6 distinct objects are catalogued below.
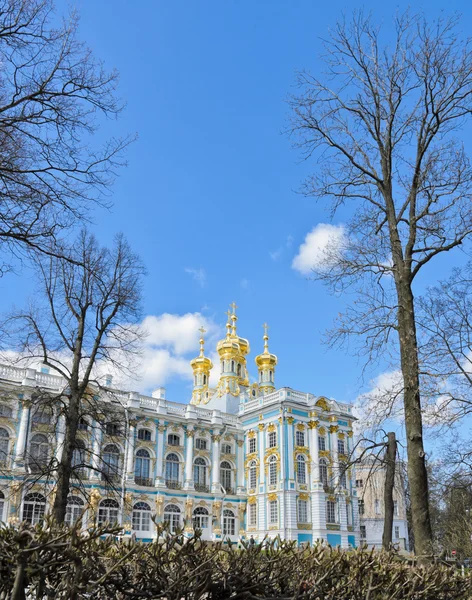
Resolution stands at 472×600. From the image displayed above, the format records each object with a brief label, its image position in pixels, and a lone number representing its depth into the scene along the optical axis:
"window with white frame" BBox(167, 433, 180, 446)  42.56
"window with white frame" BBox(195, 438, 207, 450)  44.03
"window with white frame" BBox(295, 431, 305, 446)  42.91
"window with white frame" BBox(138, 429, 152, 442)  41.00
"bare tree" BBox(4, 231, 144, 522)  16.08
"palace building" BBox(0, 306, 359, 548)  37.09
